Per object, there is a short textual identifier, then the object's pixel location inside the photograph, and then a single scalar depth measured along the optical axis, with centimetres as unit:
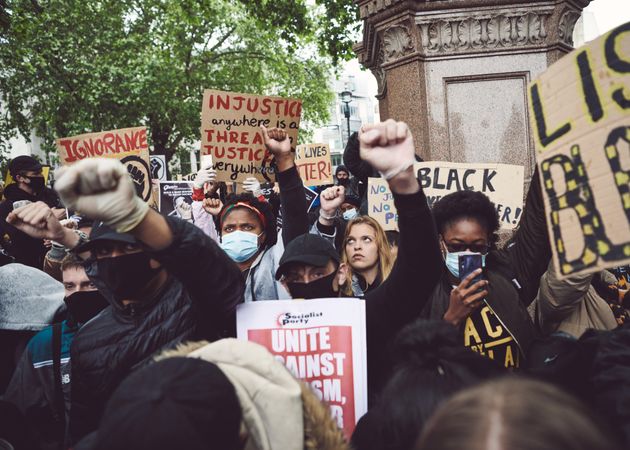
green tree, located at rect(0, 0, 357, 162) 1734
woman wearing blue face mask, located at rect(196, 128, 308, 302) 308
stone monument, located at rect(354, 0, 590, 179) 559
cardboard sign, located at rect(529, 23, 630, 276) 158
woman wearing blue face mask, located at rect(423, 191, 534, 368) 234
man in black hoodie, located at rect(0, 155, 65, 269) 512
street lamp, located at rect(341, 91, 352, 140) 1861
